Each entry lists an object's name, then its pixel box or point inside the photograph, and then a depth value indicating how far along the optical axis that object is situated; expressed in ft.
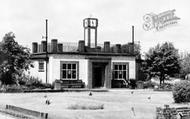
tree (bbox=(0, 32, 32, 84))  134.41
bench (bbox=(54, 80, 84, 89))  147.02
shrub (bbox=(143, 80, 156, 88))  159.84
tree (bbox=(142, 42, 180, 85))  163.84
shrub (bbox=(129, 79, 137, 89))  157.76
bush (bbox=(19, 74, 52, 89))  140.48
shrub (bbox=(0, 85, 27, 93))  119.61
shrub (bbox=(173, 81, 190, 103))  77.56
